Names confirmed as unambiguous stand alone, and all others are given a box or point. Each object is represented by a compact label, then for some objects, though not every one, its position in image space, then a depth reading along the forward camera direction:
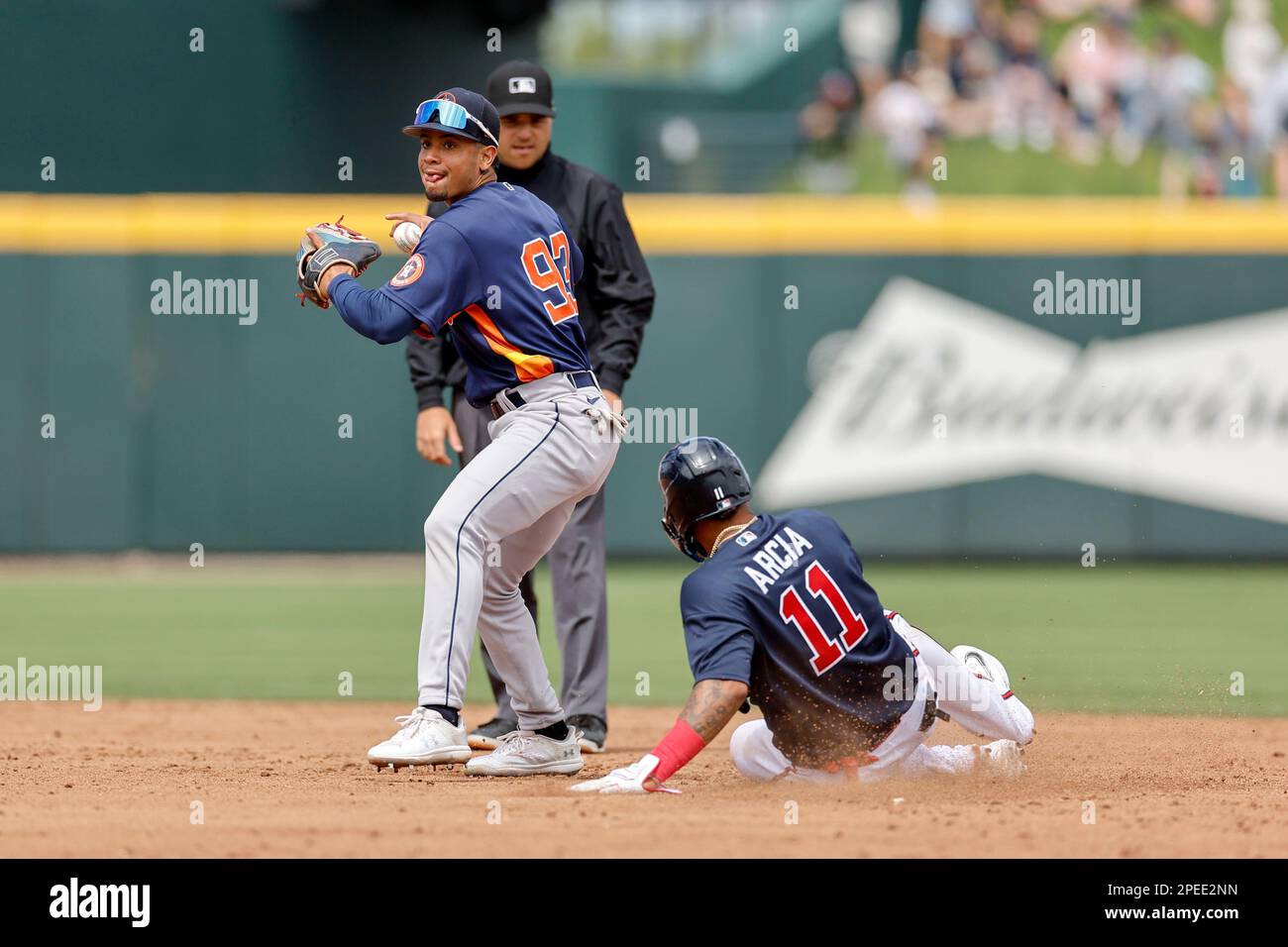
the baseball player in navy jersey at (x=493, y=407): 10.02
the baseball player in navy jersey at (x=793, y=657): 9.00
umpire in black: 12.21
